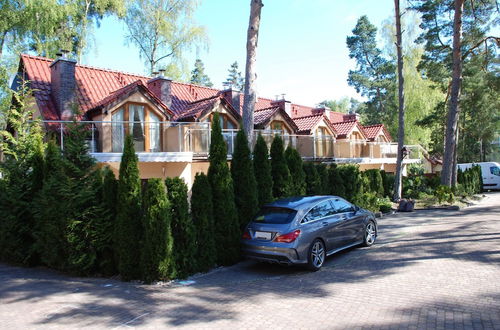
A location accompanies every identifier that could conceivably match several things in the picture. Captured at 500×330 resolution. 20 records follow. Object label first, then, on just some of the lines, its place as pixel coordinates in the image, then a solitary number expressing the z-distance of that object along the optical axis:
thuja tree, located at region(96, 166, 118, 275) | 8.08
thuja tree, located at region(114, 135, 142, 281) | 7.83
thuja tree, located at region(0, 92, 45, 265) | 9.49
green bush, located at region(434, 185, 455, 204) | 19.16
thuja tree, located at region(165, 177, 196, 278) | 8.09
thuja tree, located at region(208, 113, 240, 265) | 9.02
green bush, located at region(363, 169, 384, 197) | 18.81
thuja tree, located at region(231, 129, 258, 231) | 9.90
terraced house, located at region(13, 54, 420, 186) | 14.92
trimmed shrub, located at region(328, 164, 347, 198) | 14.34
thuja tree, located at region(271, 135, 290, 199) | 11.39
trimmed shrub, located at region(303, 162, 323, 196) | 12.76
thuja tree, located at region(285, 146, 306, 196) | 11.93
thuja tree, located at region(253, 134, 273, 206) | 10.60
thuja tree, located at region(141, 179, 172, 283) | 7.61
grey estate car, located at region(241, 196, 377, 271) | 7.87
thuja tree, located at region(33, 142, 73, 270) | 7.97
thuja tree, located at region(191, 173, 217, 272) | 8.49
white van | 31.92
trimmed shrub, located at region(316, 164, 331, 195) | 13.41
